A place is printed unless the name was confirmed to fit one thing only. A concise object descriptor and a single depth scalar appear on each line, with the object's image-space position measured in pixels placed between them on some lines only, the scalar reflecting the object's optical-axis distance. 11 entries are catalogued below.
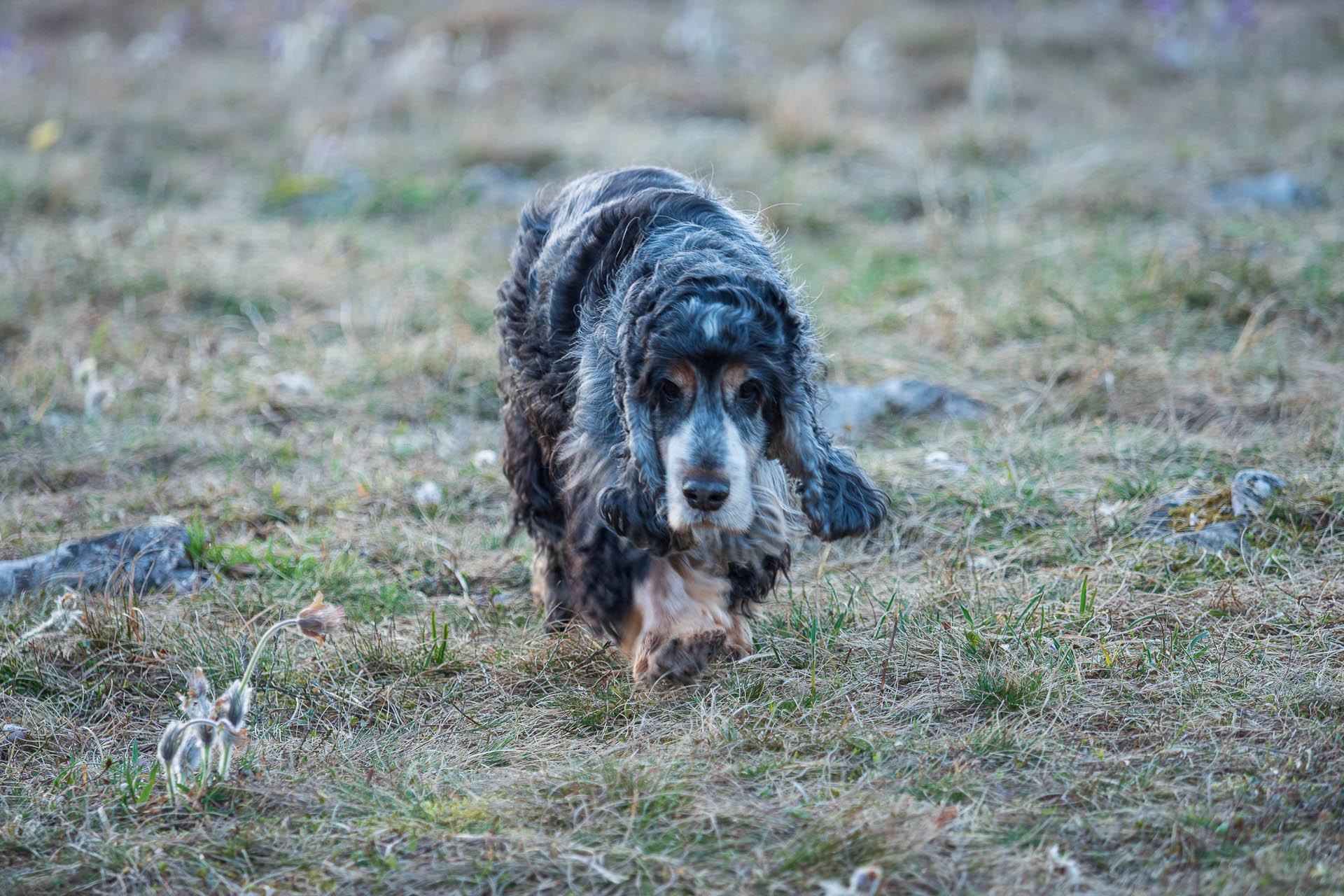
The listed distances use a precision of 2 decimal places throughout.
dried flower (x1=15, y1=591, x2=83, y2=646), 6.25
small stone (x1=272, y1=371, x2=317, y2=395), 10.62
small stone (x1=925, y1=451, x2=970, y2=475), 8.69
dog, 5.55
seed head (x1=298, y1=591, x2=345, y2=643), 5.09
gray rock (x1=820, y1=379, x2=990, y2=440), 9.79
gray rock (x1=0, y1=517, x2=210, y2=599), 7.29
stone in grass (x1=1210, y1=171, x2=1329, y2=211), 15.10
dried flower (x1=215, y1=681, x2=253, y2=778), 5.00
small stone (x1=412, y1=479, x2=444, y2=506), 8.78
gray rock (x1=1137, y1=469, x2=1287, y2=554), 7.30
